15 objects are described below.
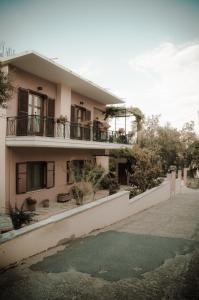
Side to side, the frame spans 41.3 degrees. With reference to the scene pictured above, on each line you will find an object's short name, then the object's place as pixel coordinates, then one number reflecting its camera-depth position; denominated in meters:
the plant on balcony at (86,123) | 16.20
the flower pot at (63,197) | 14.49
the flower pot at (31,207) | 12.33
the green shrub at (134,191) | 13.47
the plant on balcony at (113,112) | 19.63
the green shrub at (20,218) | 8.20
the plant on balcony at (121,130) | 18.78
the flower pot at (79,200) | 13.98
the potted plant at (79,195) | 13.97
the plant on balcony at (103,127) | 17.45
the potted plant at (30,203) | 12.28
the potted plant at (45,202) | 13.15
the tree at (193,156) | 28.01
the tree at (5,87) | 6.54
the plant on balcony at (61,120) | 13.24
